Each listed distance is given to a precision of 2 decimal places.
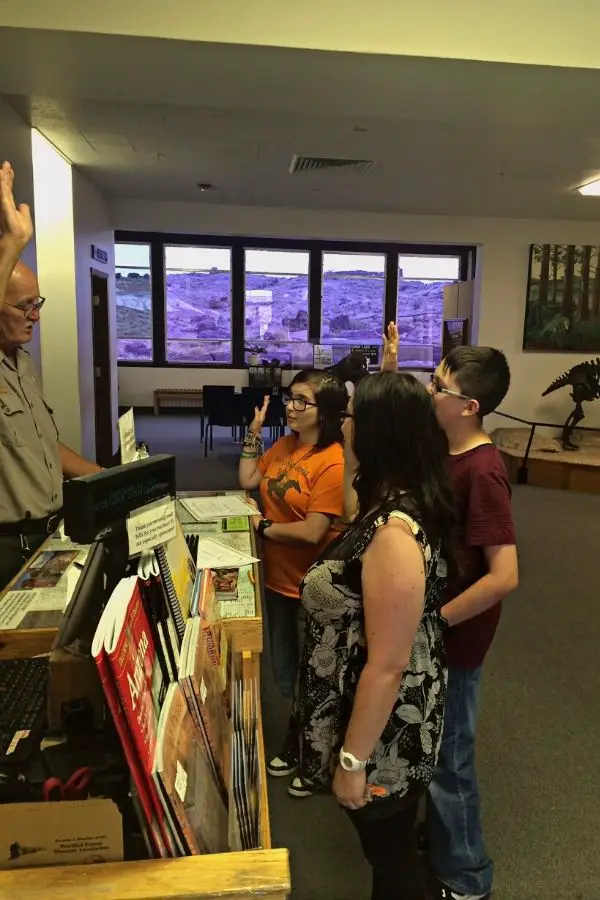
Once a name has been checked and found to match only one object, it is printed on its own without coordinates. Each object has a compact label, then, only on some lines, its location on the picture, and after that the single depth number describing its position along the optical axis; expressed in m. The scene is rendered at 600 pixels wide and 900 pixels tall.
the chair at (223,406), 8.08
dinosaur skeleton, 7.66
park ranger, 2.04
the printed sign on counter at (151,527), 0.89
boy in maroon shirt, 1.48
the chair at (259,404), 8.11
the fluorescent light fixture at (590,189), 6.74
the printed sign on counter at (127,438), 1.49
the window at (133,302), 11.76
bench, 11.73
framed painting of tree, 8.55
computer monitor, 0.80
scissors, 0.77
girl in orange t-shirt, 2.04
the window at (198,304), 11.87
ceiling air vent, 5.93
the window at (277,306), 11.98
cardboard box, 0.74
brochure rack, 0.73
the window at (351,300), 12.05
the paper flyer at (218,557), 1.71
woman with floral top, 1.15
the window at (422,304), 12.23
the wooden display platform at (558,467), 6.75
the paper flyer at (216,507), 2.20
